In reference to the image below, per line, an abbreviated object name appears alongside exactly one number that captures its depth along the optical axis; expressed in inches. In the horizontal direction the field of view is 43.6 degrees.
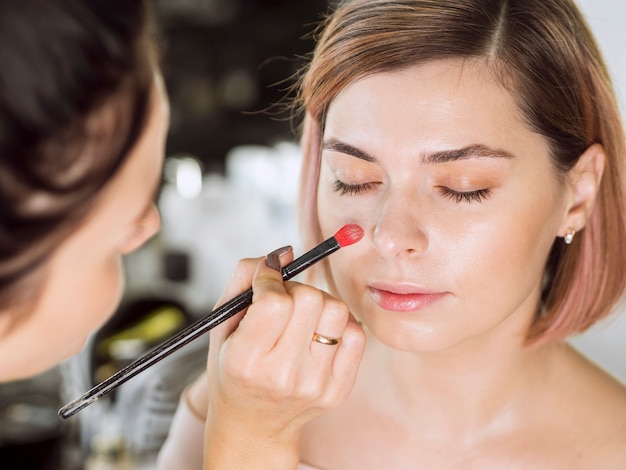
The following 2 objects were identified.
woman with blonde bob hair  36.9
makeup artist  21.7
